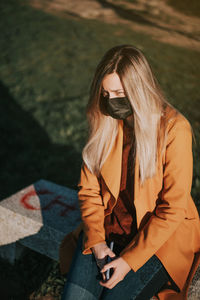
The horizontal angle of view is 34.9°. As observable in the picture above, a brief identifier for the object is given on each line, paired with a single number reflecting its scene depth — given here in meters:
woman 2.00
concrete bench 3.03
